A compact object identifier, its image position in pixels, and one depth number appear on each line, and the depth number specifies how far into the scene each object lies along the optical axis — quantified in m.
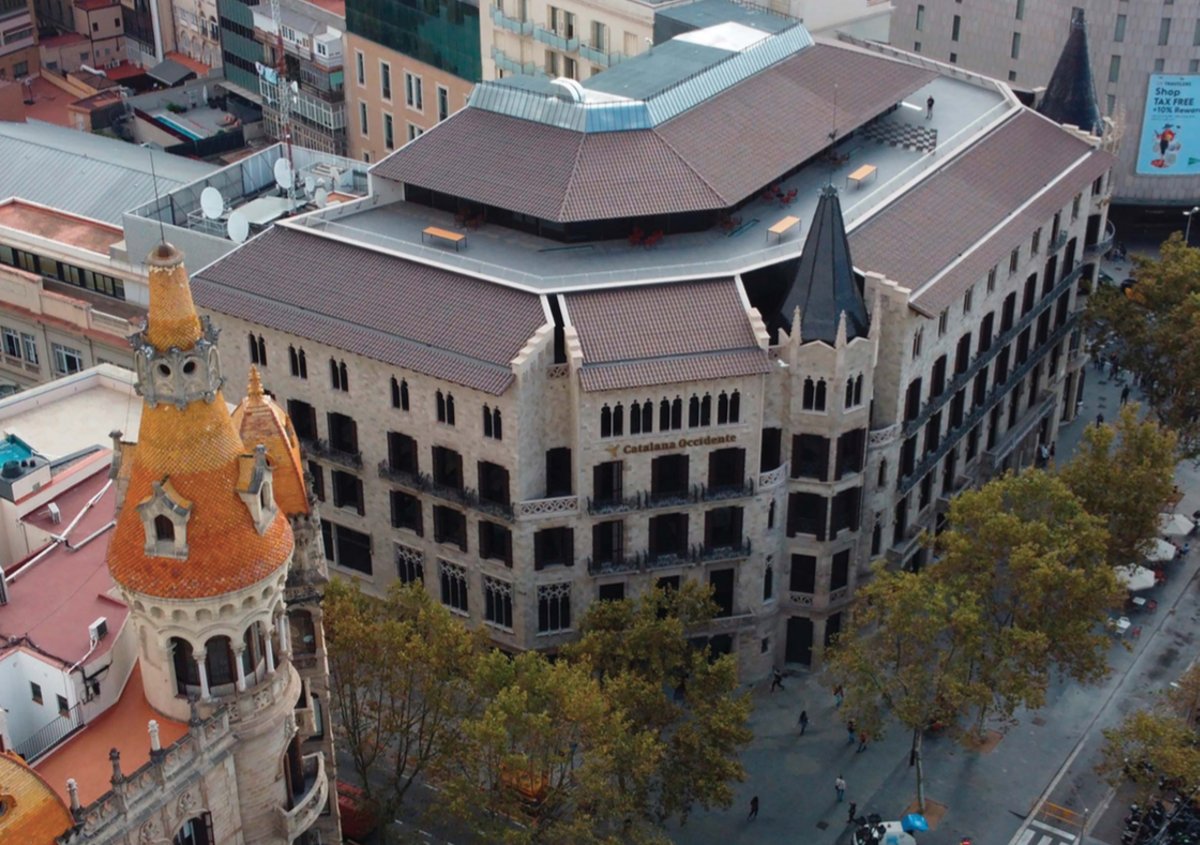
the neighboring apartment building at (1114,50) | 179.12
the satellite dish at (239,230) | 128.38
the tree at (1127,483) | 118.88
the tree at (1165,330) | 138.25
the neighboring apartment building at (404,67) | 170.12
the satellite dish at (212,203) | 131.62
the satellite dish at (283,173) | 135.25
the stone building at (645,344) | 110.44
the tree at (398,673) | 98.44
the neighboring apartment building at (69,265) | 134.50
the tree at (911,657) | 104.81
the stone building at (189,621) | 74.31
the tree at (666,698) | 100.56
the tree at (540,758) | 93.81
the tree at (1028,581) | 105.88
